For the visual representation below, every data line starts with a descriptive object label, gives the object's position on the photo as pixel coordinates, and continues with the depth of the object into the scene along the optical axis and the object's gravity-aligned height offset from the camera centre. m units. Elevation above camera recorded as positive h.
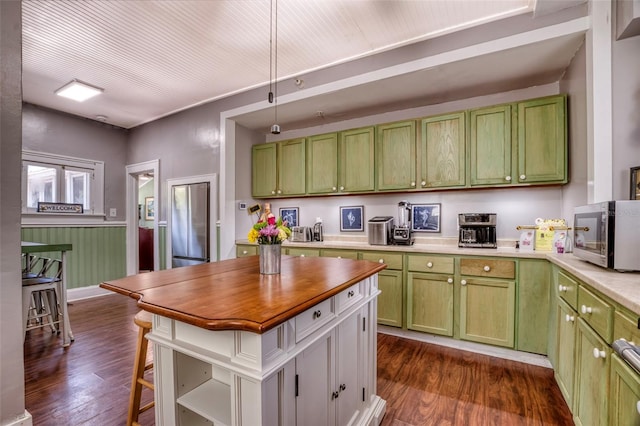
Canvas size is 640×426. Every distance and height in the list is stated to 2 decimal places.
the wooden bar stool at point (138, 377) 1.61 -0.93
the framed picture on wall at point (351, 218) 3.87 -0.08
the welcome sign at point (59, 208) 4.24 +0.07
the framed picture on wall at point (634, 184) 1.84 +0.18
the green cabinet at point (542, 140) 2.56 +0.65
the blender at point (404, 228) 3.26 -0.18
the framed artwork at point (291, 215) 4.39 -0.04
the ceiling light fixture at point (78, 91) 3.50 +1.53
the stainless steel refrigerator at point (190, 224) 4.27 -0.18
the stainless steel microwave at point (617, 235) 1.41 -0.12
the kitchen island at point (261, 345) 0.94 -0.51
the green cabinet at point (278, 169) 3.98 +0.62
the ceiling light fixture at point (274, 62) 2.38 +1.61
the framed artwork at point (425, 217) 3.39 -0.06
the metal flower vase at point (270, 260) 1.62 -0.27
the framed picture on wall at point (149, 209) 7.91 +0.09
